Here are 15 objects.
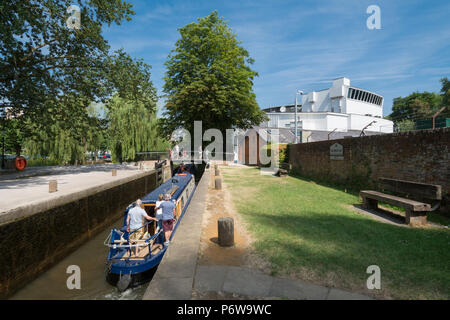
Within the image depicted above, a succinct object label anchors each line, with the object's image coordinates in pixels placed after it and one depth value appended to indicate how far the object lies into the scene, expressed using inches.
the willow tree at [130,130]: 1189.1
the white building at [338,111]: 2367.1
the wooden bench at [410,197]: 258.5
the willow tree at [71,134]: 641.6
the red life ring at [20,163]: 728.5
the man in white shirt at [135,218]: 278.2
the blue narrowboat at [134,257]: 241.1
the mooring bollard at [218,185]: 505.0
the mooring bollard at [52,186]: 403.7
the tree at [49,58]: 411.2
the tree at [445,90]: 1868.5
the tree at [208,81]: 893.2
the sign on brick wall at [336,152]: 540.1
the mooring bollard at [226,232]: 212.2
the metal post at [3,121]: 563.8
